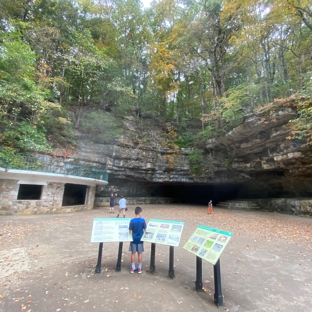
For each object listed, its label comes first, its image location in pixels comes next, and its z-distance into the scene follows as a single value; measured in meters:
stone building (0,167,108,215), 11.37
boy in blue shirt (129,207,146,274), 4.41
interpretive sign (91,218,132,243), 4.27
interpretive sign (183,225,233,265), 3.32
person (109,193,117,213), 13.71
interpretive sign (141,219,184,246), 4.14
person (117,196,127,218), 11.22
